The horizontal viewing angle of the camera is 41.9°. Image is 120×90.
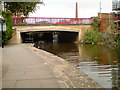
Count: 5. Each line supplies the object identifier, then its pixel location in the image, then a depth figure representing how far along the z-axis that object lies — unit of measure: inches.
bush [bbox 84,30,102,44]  975.1
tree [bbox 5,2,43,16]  177.4
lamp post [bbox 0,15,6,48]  578.0
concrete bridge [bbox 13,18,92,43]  917.8
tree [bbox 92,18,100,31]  995.9
